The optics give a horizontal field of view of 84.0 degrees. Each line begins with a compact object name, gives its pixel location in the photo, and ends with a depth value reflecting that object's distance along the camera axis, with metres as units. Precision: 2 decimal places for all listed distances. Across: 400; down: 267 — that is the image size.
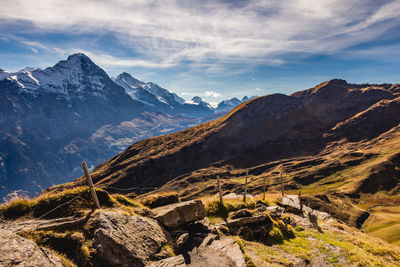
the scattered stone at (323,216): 47.34
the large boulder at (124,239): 11.66
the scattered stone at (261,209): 28.12
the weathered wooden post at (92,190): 14.82
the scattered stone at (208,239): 15.55
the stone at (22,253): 8.36
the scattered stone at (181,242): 15.07
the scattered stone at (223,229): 19.77
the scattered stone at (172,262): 12.48
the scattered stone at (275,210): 28.55
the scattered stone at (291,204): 39.84
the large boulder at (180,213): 16.66
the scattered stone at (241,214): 23.29
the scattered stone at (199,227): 17.91
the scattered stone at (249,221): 21.20
